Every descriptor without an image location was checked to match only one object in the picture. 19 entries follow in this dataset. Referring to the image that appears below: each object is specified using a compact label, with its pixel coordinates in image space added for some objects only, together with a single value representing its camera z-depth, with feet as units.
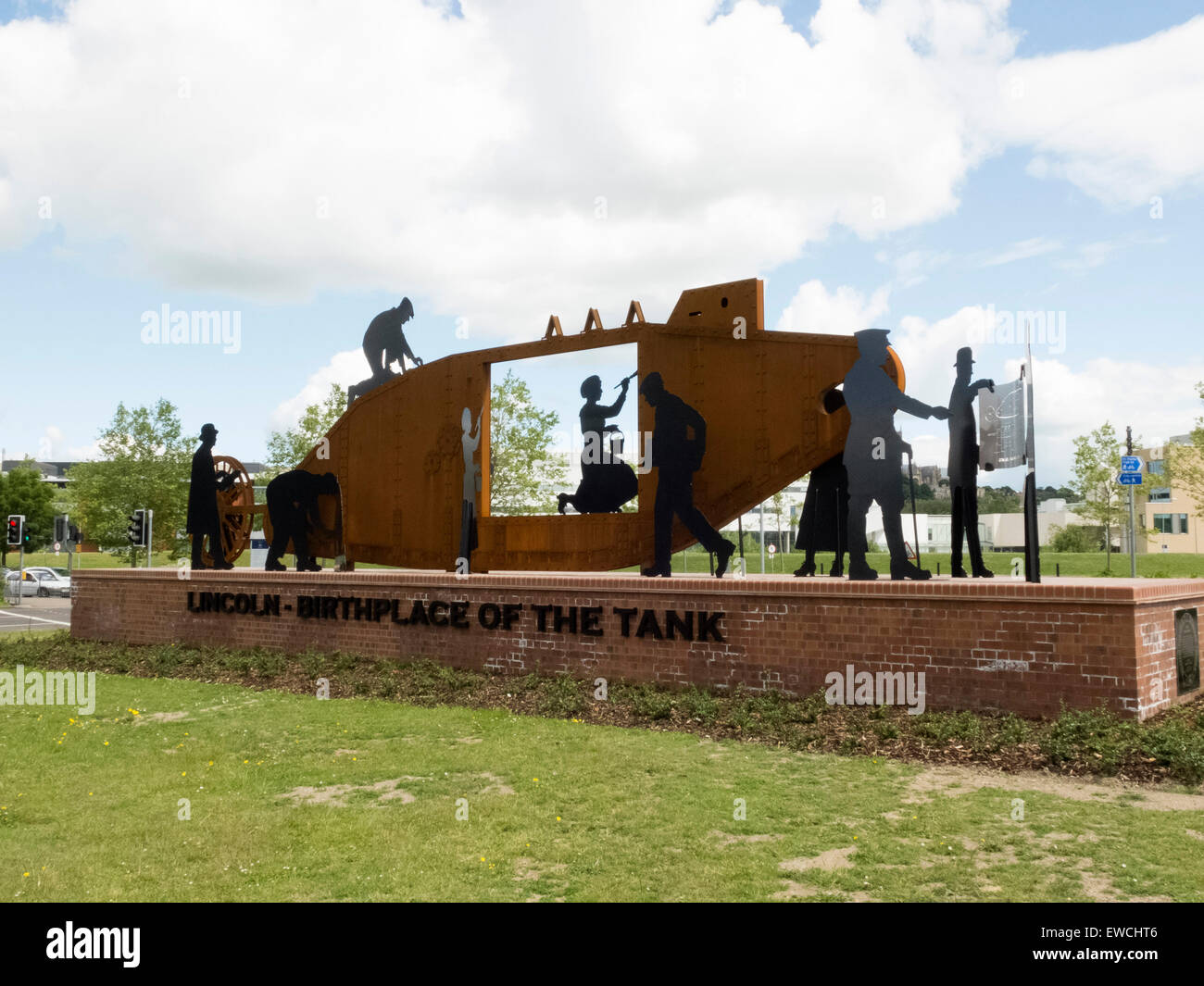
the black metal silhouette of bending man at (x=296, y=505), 54.24
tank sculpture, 40.09
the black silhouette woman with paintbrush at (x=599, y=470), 45.78
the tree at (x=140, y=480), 131.34
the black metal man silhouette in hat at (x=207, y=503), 57.93
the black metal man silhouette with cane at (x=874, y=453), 35.37
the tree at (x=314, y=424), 118.52
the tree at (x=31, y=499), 203.21
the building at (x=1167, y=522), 183.83
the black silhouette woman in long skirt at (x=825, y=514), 40.27
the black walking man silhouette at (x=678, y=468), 39.91
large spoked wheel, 59.98
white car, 137.39
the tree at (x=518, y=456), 110.32
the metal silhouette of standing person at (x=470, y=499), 46.93
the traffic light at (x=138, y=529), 85.56
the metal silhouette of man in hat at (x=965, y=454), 37.09
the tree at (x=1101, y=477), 113.91
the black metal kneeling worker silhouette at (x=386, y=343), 54.13
